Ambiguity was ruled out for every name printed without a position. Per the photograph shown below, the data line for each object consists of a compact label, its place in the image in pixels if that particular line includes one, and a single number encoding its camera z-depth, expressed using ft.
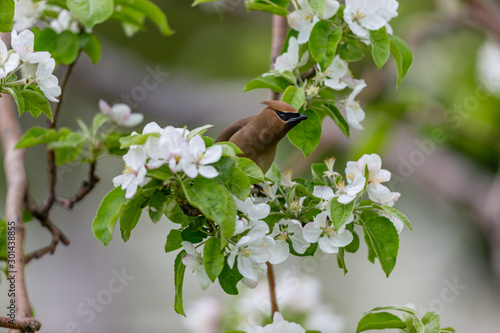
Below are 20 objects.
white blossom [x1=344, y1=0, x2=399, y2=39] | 16.05
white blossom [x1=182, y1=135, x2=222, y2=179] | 15.65
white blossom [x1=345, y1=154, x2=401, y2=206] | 15.92
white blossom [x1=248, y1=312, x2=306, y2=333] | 16.03
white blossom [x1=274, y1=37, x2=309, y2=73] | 16.14
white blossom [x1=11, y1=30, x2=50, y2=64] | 15.91
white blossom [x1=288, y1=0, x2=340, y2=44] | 16.11
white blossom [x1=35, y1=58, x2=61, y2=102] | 15.91
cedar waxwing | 16.04
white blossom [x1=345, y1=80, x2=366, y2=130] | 16.17
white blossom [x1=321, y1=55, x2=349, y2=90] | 16.09
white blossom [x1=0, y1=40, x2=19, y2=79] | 15.85
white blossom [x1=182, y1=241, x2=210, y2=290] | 15.81
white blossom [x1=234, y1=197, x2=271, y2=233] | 15.79
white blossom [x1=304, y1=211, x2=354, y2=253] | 15.89
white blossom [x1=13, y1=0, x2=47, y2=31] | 16.55
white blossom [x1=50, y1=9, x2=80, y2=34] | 16.59
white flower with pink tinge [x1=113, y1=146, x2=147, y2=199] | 15.65
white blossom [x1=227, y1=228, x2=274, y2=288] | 15.78
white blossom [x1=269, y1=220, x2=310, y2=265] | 15.90
